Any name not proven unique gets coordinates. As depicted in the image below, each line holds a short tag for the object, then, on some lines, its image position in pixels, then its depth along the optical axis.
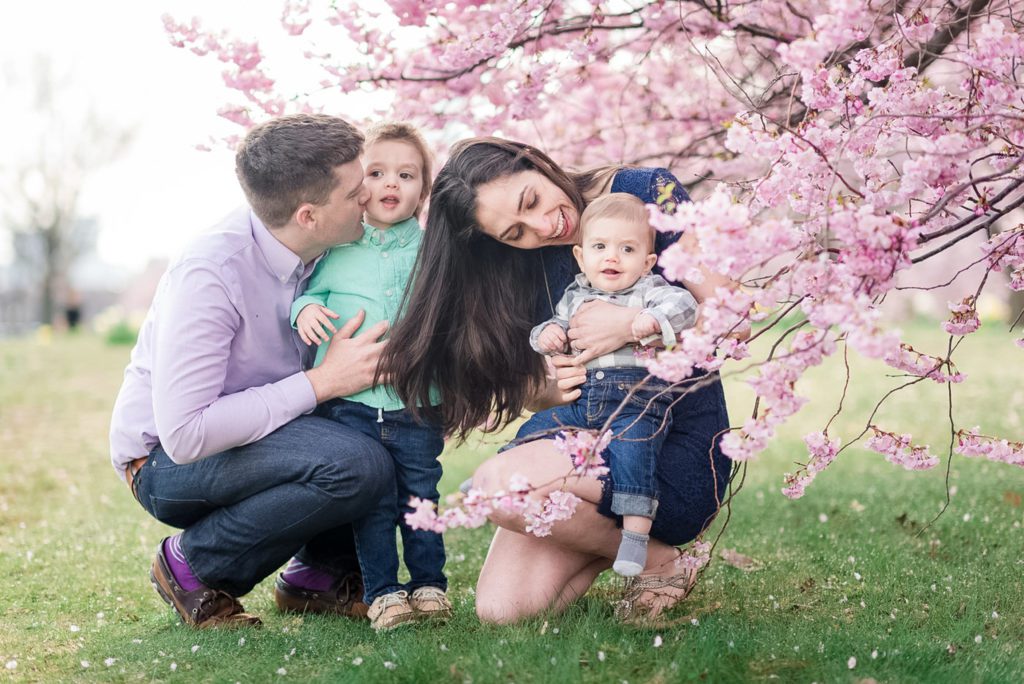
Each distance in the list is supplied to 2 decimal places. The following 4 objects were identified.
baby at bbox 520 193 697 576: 2.90
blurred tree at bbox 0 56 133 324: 22.14
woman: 3.08
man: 3.09
